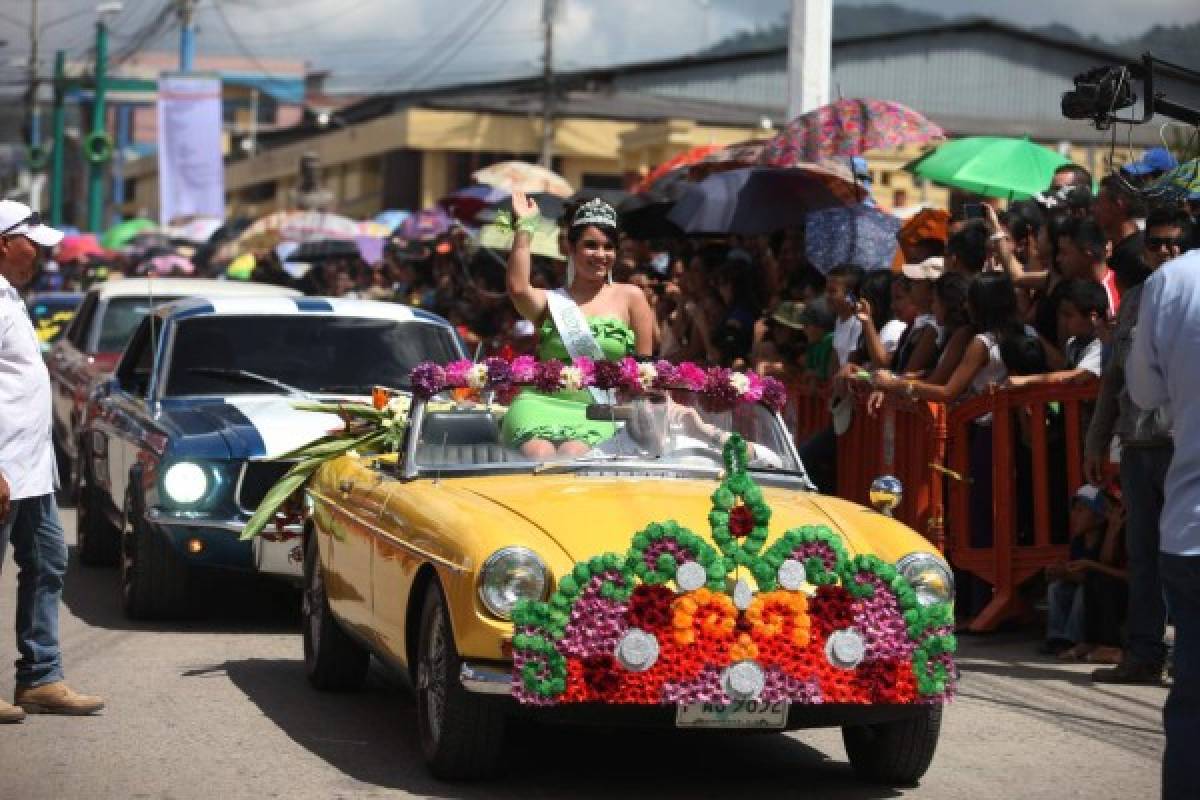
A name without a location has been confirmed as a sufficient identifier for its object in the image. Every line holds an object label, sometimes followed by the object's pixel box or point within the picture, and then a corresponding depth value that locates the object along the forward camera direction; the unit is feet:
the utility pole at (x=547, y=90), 154.81
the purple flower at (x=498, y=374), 28.45
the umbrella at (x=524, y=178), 71.77
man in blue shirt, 19.42
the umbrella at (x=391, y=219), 118.56
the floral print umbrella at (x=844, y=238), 50.39
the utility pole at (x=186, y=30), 195.83
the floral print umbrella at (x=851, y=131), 51.24
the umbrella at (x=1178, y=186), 35.24
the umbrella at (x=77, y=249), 167.73
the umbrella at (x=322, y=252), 100.37
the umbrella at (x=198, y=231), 144.36
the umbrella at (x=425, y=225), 92.84
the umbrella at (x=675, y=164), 60.29
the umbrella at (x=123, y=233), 172.24
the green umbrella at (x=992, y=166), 50.11
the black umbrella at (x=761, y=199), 52.08
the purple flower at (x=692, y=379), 27.86
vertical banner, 132.67
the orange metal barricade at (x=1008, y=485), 36.40
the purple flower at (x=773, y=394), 28.27
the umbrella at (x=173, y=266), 124.73
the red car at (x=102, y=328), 52.90
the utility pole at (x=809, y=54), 57.52
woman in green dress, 32.19
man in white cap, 27.45
